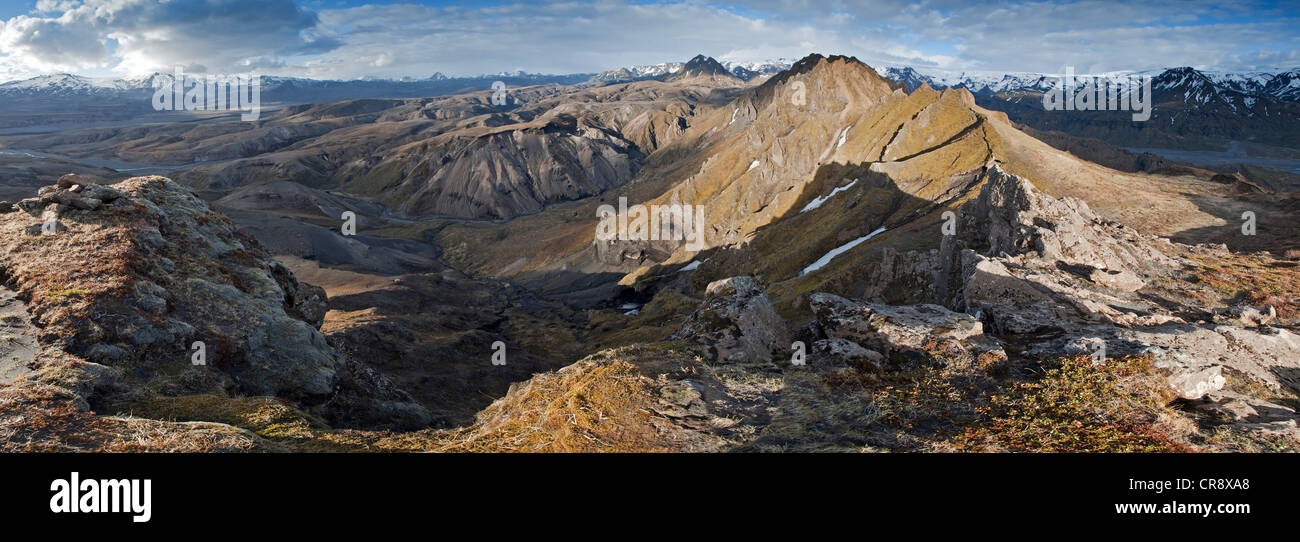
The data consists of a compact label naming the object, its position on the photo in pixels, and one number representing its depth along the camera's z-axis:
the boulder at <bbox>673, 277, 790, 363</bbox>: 18.09
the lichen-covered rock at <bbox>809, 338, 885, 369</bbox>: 15.47
